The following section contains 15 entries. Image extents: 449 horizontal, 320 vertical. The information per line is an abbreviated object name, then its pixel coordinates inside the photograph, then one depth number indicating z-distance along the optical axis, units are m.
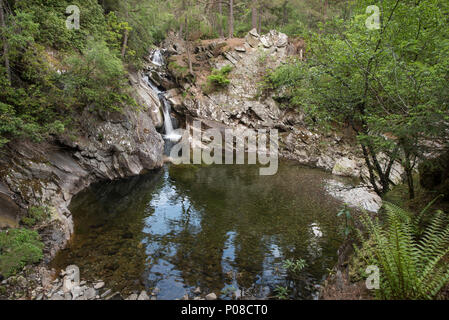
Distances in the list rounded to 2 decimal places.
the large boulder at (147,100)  16.69
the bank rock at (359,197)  10.70
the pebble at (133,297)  5.26
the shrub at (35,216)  6.83
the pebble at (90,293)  5.25
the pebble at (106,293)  5.33
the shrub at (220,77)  22.66
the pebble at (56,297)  5.16
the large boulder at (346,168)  15.67
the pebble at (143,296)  5.28
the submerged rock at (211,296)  5.34
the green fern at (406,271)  3.03
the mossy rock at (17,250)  5.31
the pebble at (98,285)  5.56
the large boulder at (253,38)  25.16
